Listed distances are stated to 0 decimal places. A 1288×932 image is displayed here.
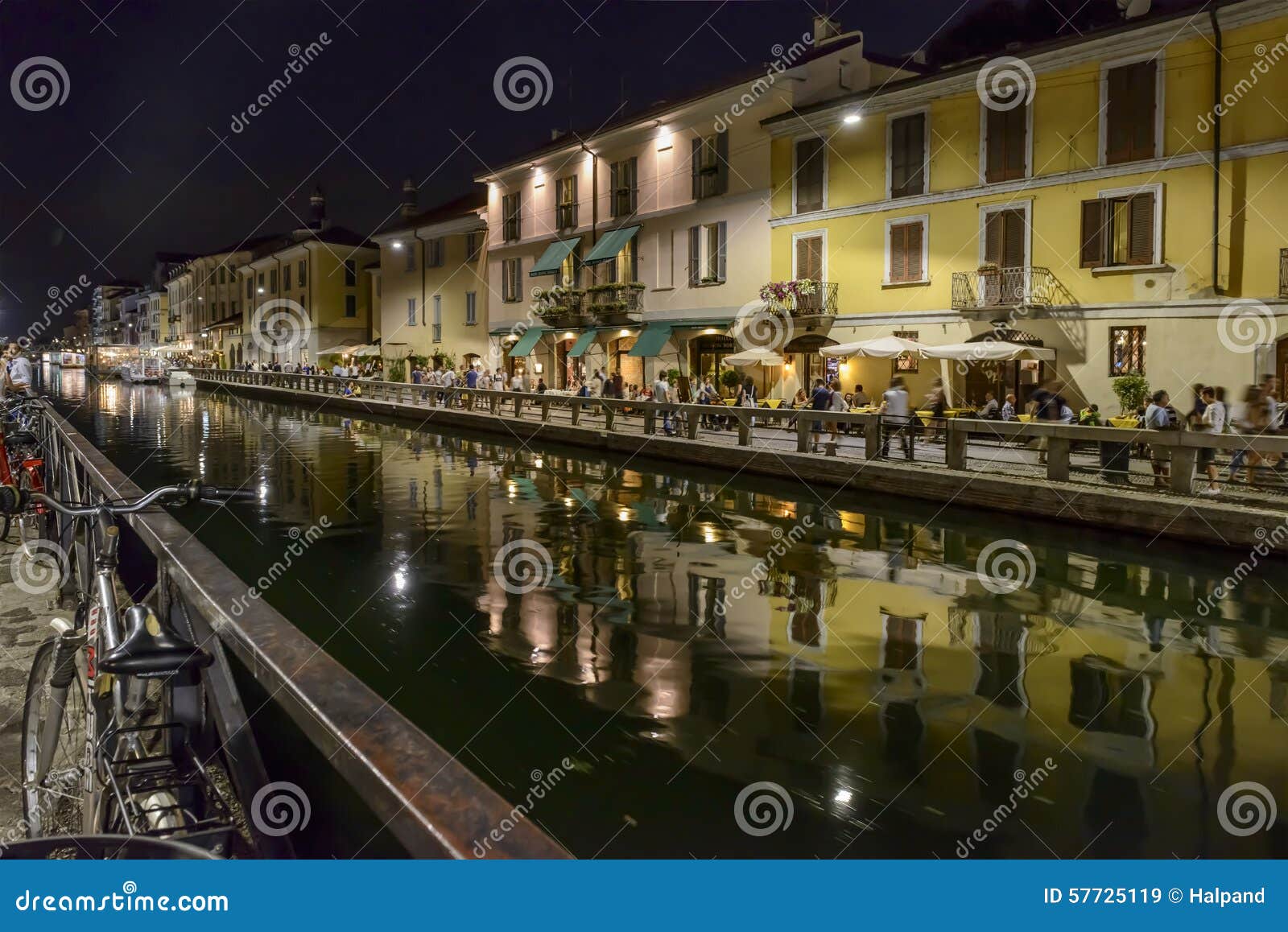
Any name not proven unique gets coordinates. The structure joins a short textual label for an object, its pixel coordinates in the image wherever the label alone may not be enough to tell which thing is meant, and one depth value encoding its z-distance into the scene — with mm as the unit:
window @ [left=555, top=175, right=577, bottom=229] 38281
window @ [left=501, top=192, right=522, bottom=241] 41562
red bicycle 9992
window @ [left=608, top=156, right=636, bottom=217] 35250
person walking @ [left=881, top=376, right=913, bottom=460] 16453
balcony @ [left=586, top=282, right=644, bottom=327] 34312
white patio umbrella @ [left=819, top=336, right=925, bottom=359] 23281
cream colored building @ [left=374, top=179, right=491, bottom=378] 44969
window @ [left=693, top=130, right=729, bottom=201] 31094
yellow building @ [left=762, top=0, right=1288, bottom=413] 19812
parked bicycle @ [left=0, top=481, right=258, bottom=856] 3055
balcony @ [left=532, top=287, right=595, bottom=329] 36688
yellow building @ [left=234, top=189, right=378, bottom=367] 63000
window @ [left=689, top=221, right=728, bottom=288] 31344
